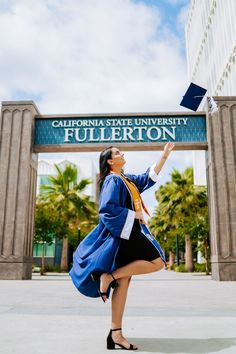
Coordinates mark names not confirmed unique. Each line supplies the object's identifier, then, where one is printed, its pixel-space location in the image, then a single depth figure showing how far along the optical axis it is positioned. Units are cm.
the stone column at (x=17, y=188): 1430
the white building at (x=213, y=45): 2334
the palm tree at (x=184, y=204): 2620
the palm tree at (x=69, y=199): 2838
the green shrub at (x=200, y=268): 2648
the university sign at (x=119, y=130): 1541
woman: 311
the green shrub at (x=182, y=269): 2810
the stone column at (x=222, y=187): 1358
